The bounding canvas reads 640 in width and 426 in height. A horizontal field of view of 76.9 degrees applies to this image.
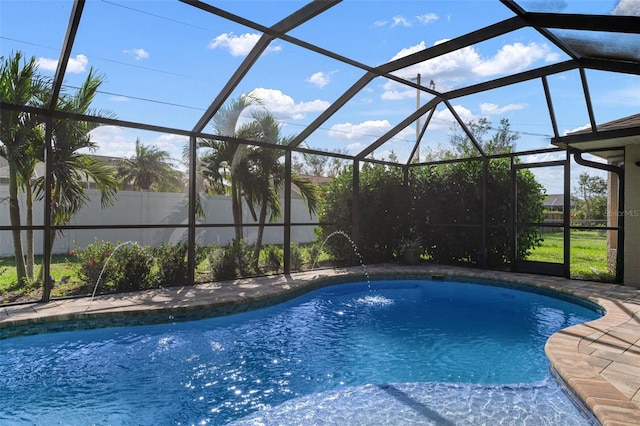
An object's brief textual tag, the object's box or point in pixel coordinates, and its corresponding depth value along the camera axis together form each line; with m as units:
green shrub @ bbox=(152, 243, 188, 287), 7.09
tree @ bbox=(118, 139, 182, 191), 11.04
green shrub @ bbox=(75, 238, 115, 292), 6.59
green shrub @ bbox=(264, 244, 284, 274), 9.05
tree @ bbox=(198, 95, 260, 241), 8.86
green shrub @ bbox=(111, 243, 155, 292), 6.69
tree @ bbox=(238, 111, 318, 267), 9.11
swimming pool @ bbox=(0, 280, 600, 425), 3.20
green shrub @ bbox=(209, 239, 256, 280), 7.91
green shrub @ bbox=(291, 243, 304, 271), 9.37
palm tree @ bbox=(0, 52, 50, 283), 6.11
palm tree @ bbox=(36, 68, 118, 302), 6.70
